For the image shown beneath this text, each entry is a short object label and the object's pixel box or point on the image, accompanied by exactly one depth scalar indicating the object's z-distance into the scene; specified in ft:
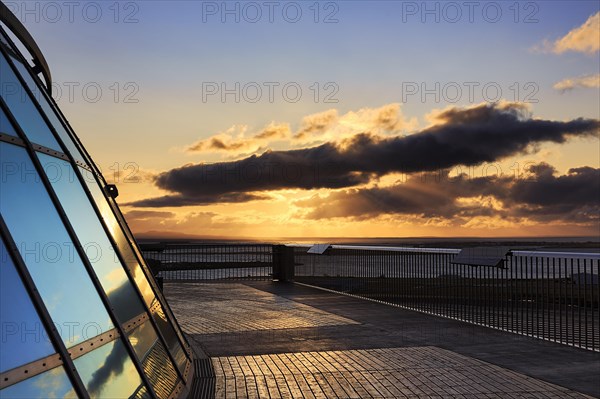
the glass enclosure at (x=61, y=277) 11.96
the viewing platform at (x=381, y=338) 25.64
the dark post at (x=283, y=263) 79.30
